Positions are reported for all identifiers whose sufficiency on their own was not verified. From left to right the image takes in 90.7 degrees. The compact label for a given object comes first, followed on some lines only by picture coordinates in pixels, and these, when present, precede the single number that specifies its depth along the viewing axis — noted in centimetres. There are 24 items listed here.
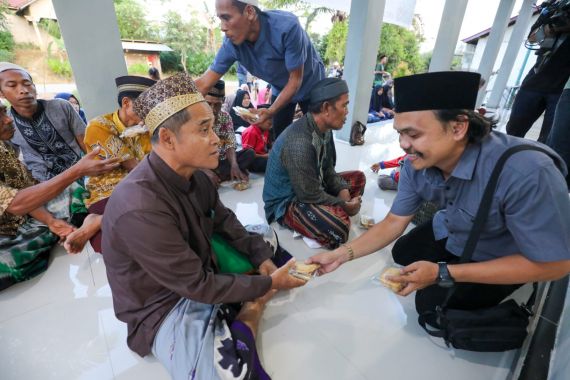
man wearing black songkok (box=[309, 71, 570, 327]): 105
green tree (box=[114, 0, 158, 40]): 1758
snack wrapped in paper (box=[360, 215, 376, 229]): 253
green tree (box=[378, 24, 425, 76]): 1841
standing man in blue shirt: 231
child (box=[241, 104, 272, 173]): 403
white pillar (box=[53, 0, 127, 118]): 213
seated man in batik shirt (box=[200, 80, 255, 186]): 332
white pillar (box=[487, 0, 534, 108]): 879
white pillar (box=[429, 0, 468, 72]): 588
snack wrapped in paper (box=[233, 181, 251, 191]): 323
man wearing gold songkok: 107
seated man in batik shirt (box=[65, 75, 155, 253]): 199
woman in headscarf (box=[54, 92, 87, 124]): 398
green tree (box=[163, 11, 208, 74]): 1948
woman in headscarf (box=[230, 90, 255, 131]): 536
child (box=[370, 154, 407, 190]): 326
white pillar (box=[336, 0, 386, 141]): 441
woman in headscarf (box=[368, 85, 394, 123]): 788
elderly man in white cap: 213
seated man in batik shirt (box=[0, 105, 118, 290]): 172
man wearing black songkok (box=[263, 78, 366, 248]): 211
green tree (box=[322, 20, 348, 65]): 1543
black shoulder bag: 129
